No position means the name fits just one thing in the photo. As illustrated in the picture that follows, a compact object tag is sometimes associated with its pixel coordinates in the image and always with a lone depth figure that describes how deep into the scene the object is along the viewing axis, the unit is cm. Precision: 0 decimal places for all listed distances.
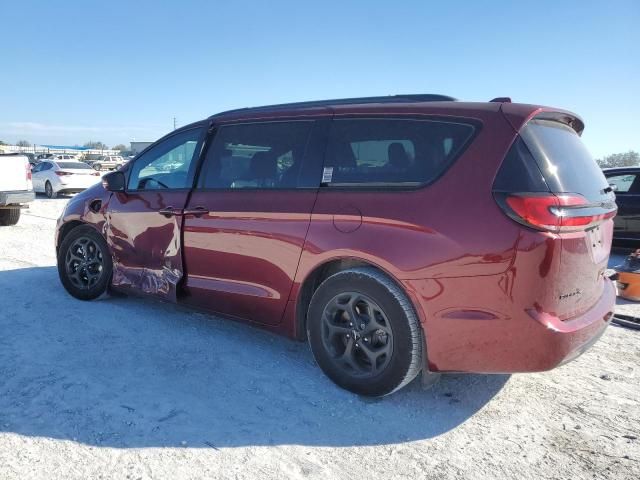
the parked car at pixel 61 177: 1852
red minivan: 260
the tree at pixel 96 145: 12238
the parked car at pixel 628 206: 789
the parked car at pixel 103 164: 4380
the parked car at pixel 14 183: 958
